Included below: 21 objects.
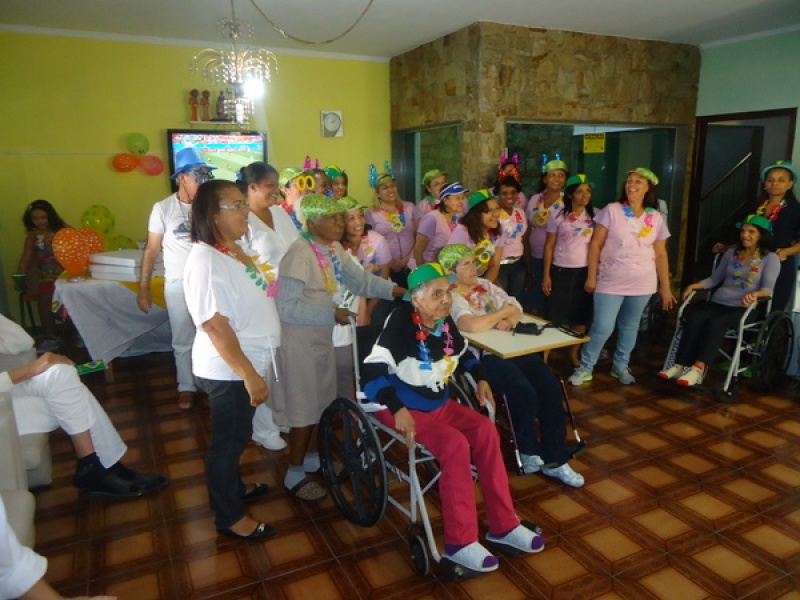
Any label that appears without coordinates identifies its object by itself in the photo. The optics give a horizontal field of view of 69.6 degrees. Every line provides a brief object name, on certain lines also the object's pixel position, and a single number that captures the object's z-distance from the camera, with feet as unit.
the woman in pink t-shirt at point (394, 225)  14.78
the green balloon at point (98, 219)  17.30
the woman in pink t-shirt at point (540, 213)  14.88
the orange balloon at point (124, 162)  18.22
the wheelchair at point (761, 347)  12.48
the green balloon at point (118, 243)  17.52
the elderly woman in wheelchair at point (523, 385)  9.26
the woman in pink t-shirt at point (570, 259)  13.84
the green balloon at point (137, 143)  18.11
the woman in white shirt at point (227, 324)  6.53
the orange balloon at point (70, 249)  13.98
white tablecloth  13.61
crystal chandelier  14.41
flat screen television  19.02
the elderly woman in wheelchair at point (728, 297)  12.62
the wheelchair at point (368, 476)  7.11
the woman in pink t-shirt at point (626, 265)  12.78
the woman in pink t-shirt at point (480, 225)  12.16
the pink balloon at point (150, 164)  18.62
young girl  16.62
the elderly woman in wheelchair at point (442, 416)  7.03
